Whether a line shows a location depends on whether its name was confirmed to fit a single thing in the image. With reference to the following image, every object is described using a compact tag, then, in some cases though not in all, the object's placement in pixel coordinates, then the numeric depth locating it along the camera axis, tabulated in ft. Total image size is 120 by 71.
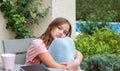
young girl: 6.89
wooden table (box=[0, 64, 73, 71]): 6.12
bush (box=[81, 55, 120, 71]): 10.26
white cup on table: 5.92
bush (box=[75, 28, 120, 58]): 12.72
